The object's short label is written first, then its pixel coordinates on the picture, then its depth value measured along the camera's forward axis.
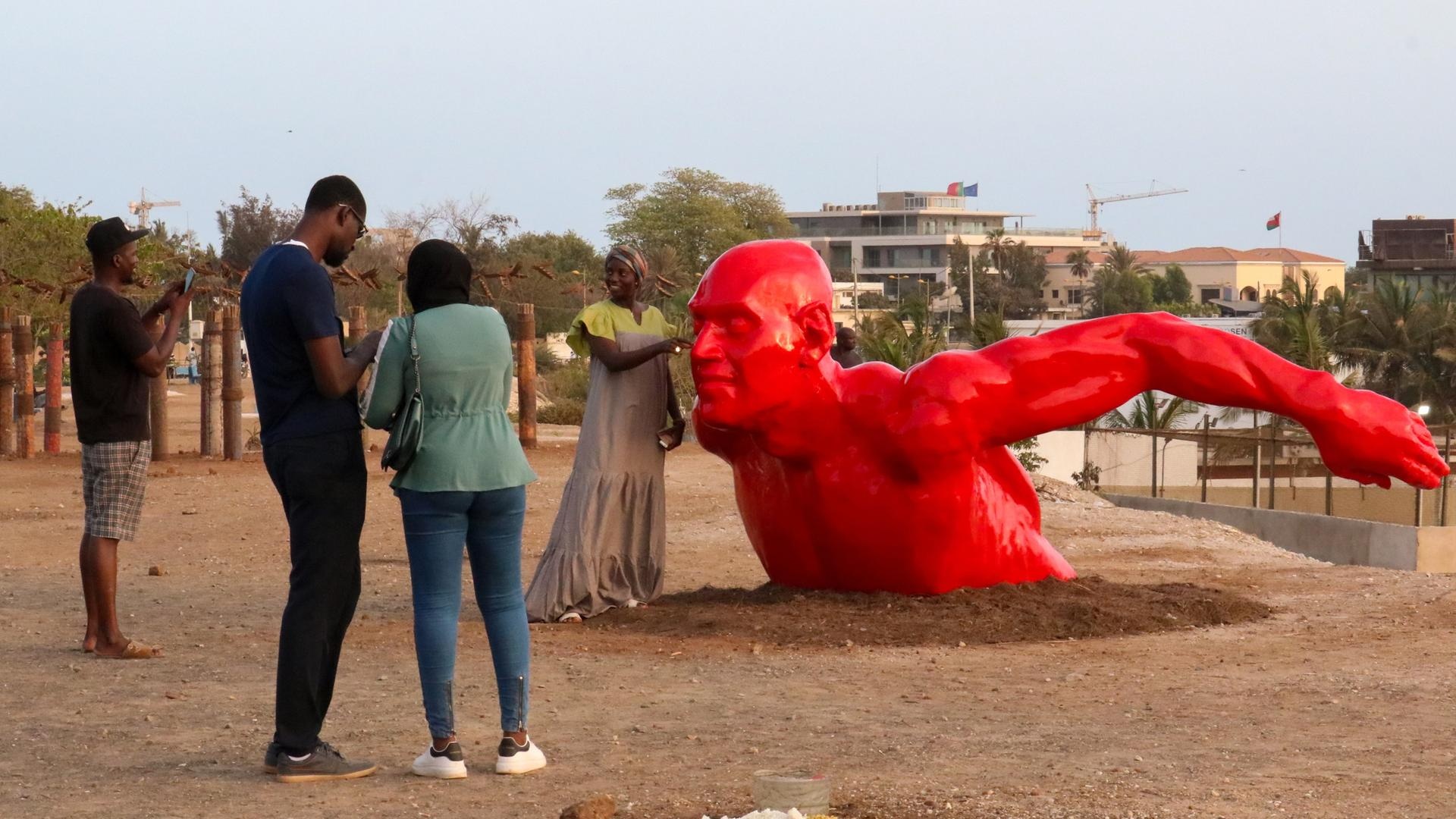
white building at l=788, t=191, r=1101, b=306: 130.88
